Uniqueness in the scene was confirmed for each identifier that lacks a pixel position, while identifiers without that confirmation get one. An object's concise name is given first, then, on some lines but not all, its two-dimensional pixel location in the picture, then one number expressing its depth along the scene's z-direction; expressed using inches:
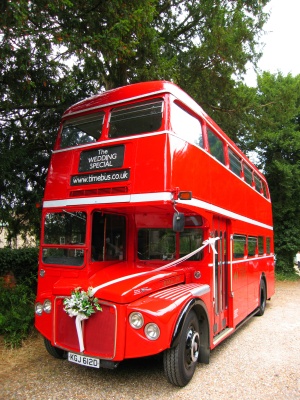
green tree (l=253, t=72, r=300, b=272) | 679.7
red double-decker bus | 157.0
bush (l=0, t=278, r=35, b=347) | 232.5
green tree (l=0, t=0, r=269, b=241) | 210.7
